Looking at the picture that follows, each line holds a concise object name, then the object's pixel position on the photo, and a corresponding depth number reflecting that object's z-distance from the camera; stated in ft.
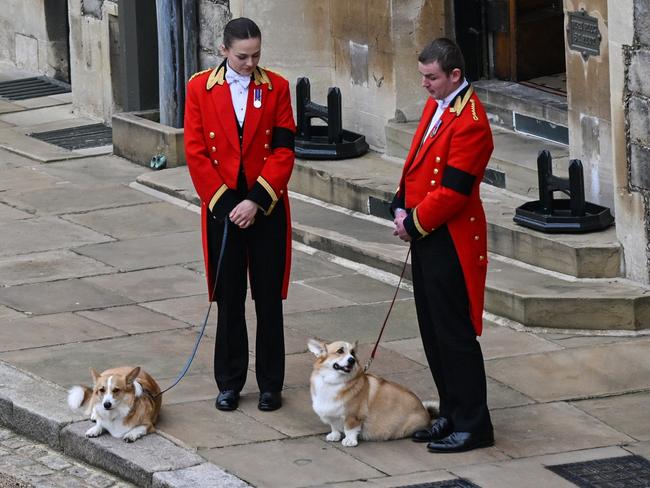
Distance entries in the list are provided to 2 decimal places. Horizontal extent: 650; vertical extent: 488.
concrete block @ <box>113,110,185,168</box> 78.18
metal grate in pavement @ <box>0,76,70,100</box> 98.15
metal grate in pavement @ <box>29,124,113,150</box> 85.54
